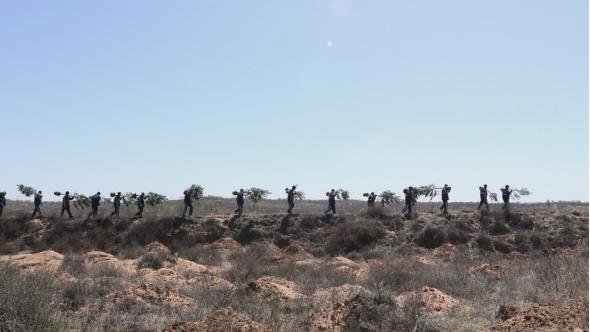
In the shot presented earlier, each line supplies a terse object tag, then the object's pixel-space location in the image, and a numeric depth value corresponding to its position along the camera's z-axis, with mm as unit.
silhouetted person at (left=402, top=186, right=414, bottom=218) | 28078
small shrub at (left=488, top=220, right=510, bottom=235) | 26109
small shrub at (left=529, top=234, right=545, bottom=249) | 24594
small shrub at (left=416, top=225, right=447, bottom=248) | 24969
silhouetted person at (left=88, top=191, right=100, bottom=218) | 27391
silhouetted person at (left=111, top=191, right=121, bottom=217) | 27531
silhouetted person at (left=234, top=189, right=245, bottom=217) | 28328
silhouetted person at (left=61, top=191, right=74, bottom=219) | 27312
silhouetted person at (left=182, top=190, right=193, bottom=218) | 27562
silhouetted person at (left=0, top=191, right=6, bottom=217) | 26208
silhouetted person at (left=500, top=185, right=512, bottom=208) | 29067
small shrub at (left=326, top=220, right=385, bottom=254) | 24406
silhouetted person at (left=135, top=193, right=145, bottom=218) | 27894
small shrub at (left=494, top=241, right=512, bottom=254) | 24234
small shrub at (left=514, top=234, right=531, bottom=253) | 24312
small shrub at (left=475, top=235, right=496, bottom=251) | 24375
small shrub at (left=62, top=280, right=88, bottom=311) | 9742
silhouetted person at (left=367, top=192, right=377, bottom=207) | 29506
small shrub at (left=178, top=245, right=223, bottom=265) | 19953
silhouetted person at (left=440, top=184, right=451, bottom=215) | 28125
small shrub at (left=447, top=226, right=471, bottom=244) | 25094
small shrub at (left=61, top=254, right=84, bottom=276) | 15162
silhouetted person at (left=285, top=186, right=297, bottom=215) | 28016
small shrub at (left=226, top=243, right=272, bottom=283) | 15234
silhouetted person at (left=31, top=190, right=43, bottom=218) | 26755
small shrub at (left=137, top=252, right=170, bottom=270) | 17375
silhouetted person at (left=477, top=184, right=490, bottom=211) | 28734
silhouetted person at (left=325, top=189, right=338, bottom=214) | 28578
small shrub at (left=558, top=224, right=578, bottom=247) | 24656
